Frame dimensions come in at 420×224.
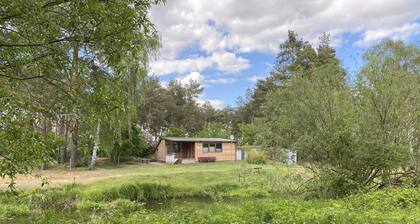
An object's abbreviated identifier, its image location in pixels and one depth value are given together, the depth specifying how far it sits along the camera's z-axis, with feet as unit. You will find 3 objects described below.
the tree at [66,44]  10.85
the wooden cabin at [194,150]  110.93
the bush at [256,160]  92.79
